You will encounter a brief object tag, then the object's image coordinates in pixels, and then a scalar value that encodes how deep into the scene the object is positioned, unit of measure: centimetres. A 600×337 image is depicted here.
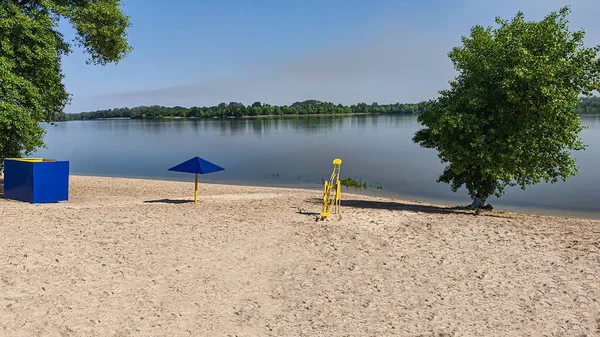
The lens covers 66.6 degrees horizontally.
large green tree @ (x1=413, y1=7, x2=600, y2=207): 1541
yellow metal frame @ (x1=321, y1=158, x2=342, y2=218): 1550
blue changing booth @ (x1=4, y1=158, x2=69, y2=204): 1625
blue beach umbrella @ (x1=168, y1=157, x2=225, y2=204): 1747
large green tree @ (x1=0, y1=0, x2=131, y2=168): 1662
